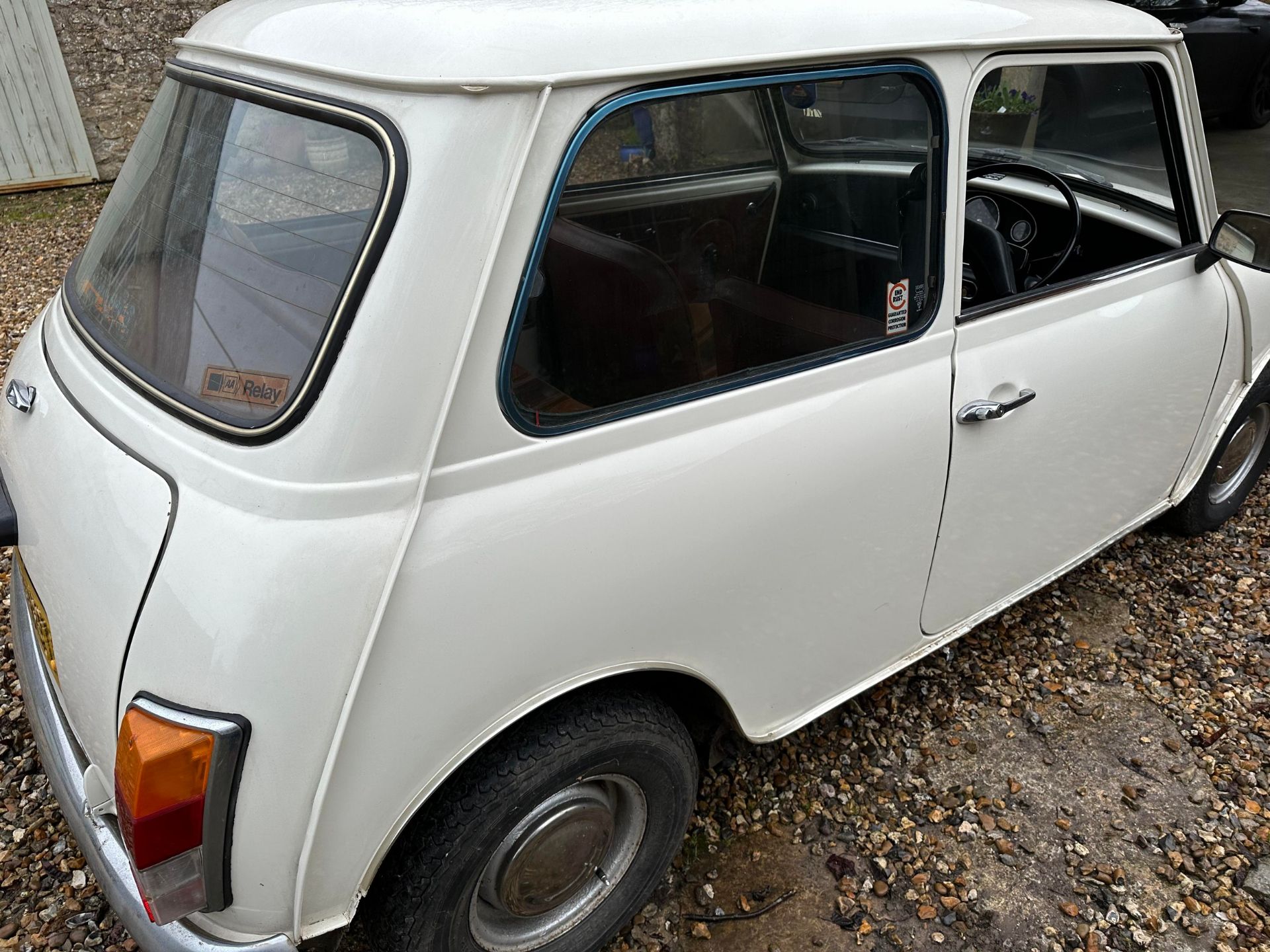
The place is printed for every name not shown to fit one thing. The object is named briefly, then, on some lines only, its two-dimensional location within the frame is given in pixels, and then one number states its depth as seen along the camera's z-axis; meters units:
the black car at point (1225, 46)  8.80
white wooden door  7.35
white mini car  1.39
